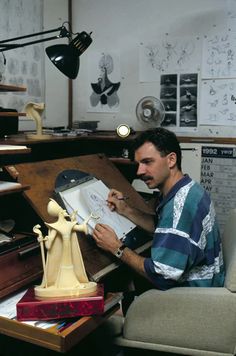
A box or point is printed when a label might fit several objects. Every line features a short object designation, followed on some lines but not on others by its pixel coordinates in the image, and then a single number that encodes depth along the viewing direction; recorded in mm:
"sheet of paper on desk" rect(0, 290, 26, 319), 1314
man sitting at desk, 1501
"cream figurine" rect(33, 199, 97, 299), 1350
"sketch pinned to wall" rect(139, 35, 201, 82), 2623
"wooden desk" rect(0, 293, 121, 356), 1193
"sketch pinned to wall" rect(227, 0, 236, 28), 2473
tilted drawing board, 1593
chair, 1442
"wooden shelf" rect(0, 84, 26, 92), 1641
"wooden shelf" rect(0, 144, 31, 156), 1463
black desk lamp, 1944
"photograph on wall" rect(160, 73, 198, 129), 2650
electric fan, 2643
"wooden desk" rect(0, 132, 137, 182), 2146
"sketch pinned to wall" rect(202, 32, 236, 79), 2500
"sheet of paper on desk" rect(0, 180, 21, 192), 1464
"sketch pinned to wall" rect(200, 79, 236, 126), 2533
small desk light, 2383
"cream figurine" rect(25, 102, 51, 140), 2113
